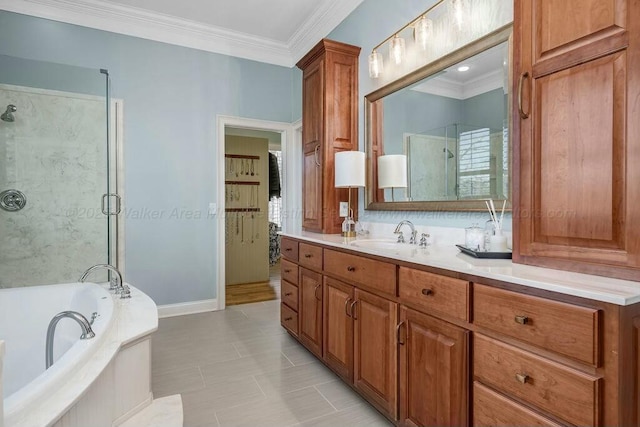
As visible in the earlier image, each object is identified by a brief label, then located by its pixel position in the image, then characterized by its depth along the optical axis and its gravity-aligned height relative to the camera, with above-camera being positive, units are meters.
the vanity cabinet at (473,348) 0.89 -0.47
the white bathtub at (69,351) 0.98 -0.55
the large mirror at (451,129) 1.80 +0.50
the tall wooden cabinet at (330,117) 2.85 +0.78
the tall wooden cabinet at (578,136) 1.01 +0.25
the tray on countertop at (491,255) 1.44 -0.18
